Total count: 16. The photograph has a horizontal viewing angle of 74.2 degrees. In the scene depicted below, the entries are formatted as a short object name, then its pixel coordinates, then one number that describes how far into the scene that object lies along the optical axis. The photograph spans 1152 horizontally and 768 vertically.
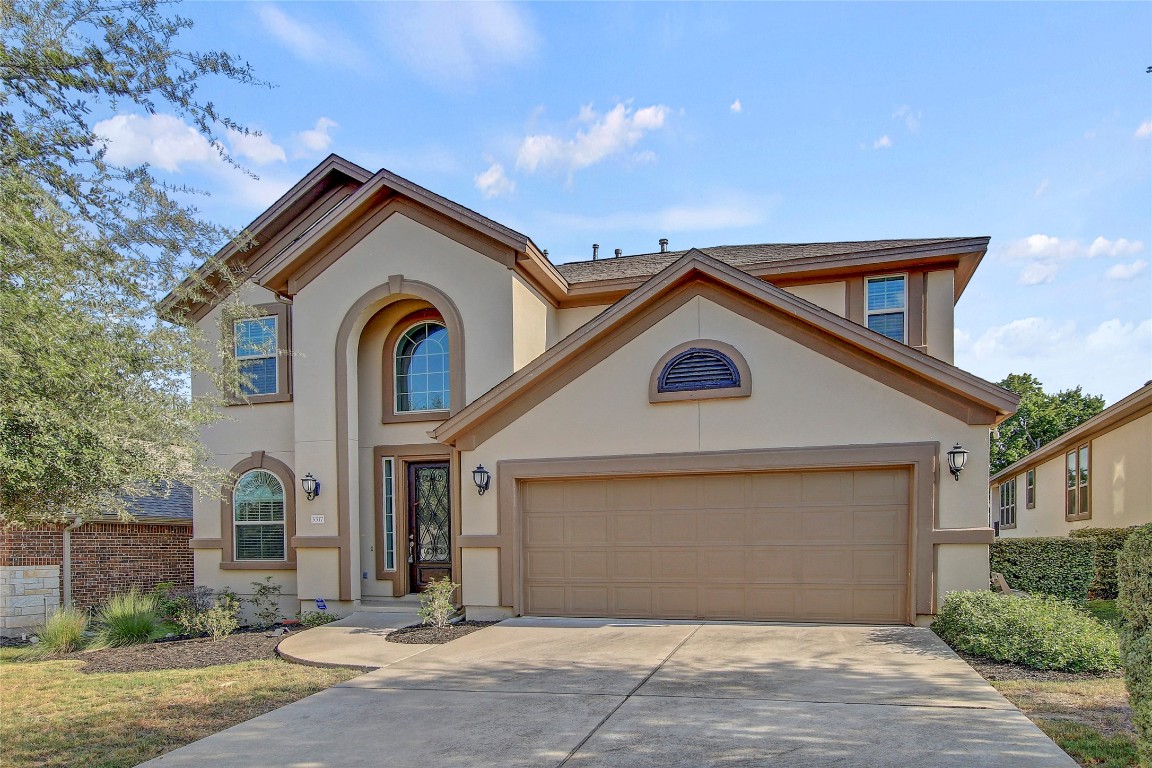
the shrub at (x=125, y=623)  11.22
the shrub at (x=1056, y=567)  11.81
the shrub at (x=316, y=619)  11.91
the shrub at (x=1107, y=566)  14.34
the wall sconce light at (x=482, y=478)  11.18
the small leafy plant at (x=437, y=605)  10.60
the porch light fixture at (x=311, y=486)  12.48
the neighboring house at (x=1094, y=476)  14.70
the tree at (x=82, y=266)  6.71
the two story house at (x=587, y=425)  9.80
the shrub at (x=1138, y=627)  4.55
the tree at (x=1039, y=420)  45.06
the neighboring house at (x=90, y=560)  13.02
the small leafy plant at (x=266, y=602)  12.37
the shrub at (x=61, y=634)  10.75
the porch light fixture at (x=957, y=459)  9.33
